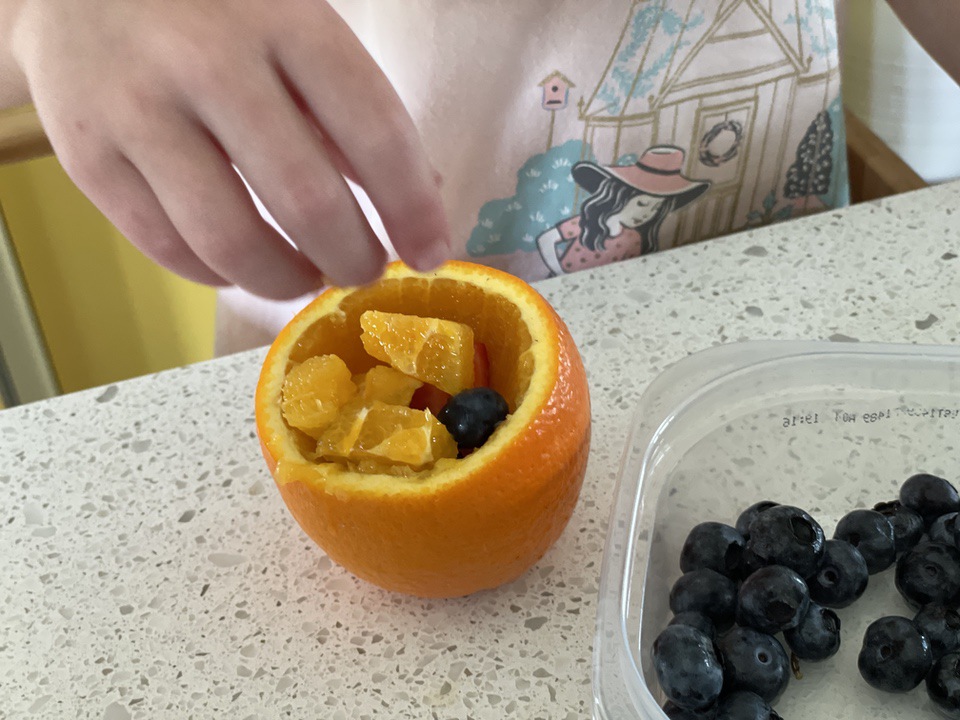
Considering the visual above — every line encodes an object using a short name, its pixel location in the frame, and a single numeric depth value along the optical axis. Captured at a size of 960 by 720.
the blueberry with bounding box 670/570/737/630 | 0.45
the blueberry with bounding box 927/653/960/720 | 0.42
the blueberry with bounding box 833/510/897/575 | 0.48
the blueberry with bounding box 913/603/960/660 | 0.44
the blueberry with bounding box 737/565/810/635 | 0.44
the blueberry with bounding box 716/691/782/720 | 0.41
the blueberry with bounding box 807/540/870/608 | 0.46
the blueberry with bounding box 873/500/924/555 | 0.48
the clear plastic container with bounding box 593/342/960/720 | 0.50
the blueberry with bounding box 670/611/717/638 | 0.44
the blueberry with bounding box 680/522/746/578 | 0.47
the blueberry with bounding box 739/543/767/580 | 0.46
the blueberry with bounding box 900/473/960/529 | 0.49
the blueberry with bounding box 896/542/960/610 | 0.45
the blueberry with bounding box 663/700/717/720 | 0.41
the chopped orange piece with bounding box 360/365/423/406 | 0.48
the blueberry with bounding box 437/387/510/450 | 0.45
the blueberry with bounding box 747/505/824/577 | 0.46
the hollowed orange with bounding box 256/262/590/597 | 0.42
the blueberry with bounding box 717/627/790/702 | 0.42
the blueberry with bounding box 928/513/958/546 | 0.47
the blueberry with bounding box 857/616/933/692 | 0.43
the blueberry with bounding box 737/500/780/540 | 0.49
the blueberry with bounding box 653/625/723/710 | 0.41
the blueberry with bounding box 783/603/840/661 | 0.44
